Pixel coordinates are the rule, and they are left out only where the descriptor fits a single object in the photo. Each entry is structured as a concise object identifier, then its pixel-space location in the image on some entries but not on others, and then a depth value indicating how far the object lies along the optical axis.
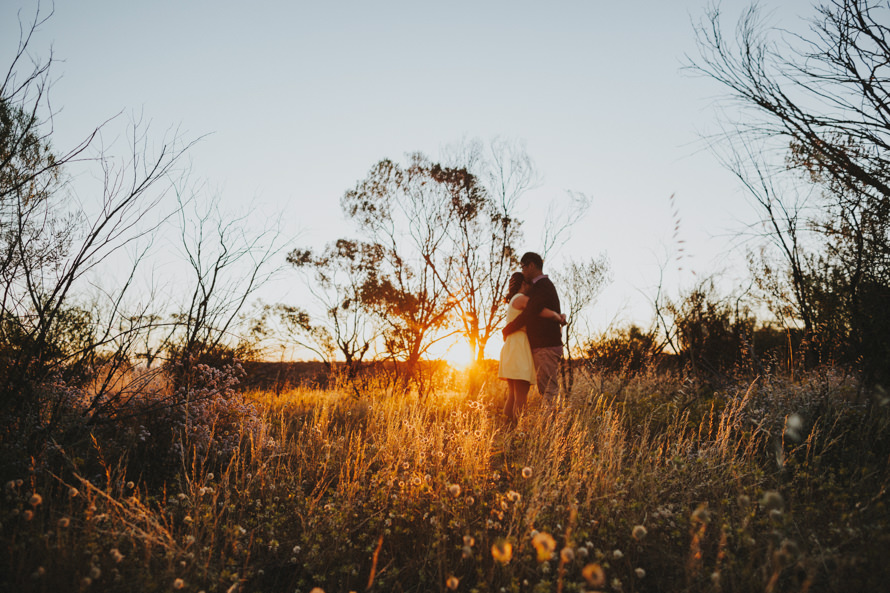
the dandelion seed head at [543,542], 1.16
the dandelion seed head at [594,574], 1.02
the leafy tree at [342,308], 11.34
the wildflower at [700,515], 1.38
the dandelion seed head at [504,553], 1.27
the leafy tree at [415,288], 11.83
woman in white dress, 4.82
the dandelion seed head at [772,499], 1.41
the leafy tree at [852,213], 2.96
